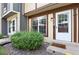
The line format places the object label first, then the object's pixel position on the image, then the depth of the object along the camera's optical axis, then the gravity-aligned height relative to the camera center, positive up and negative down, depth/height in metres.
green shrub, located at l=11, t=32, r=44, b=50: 2.62 -0.54
